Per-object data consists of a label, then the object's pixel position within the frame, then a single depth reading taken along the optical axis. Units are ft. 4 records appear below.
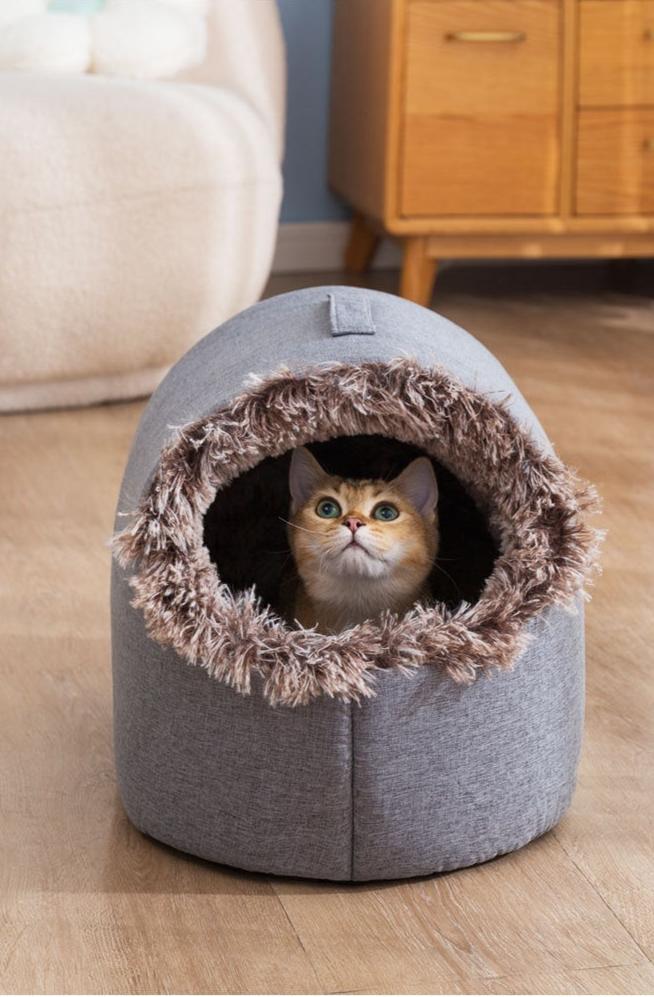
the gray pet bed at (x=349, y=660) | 8.07
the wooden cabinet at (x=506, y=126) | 12.65
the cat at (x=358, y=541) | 8.40
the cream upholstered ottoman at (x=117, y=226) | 11.40
